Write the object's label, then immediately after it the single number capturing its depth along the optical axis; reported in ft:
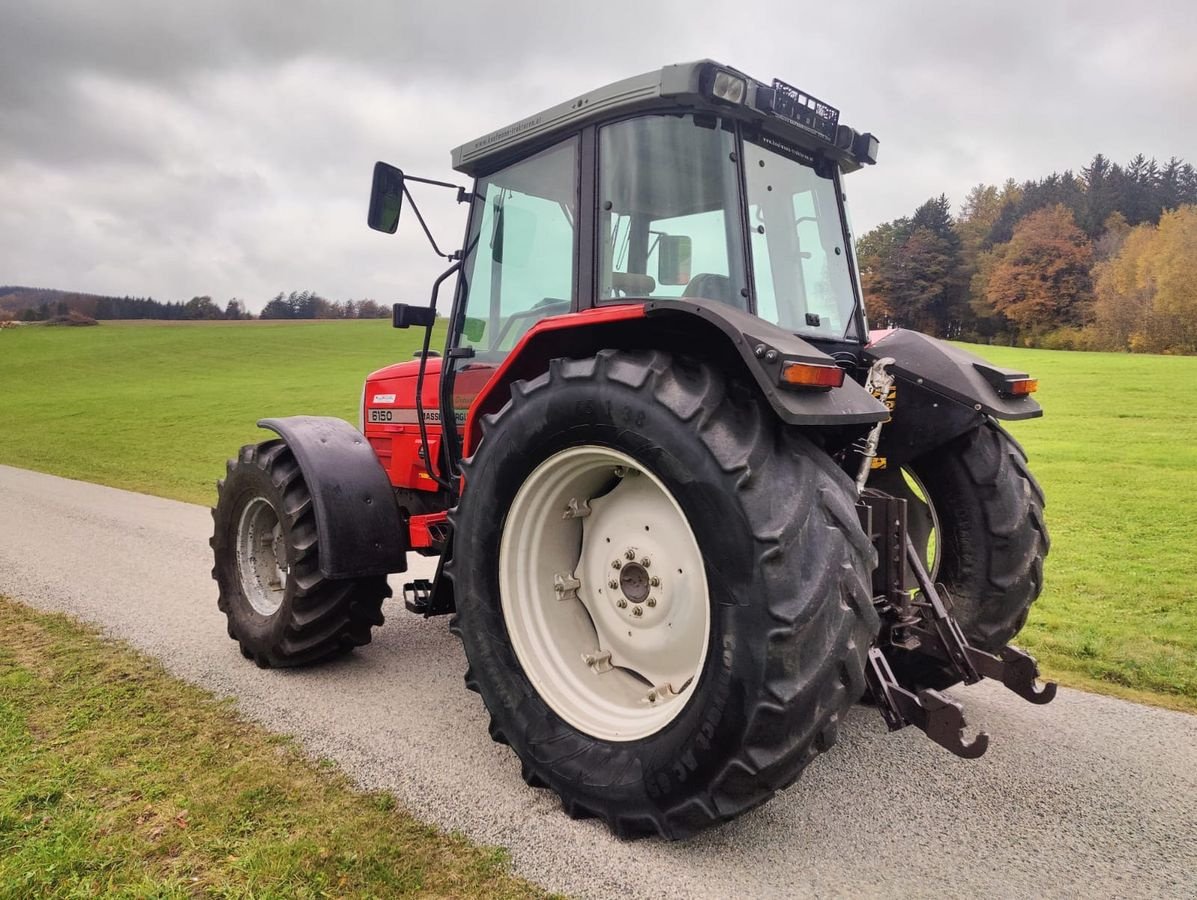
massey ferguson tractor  7.38
